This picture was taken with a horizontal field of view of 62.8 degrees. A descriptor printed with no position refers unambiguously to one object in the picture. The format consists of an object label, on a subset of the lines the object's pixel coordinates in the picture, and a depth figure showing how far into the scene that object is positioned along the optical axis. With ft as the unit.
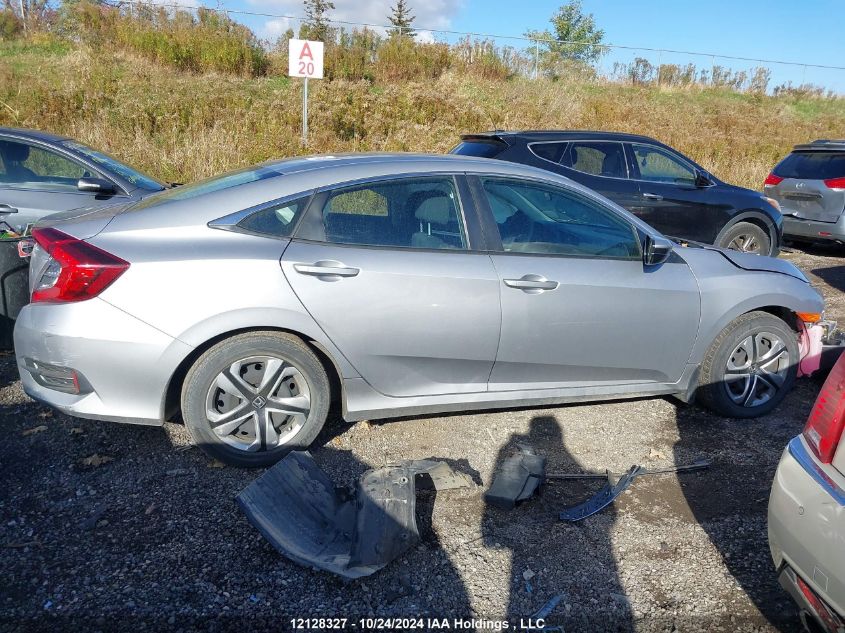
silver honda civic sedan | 11.18
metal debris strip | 11.37
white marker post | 38.99
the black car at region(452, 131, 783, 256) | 27.14
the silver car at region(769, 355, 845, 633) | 7.11
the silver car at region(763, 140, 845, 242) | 34.14
